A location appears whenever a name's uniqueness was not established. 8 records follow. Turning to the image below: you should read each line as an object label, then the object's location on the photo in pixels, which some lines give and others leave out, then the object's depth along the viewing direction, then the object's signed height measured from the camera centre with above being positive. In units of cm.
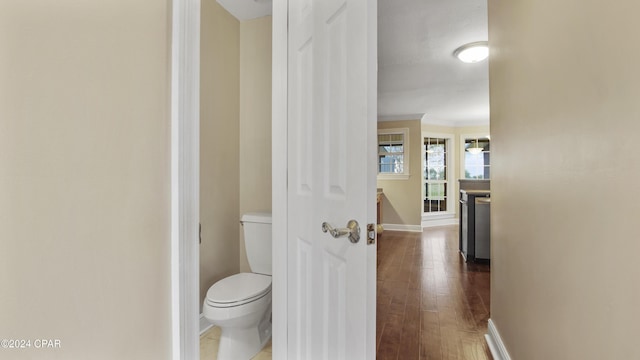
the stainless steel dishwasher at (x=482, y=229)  350 -57
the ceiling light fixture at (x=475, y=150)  670 +78
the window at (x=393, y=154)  623 +65
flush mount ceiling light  288 +138
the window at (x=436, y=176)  673 +16
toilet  155 -66
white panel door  88 +3
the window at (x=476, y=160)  670 +54
